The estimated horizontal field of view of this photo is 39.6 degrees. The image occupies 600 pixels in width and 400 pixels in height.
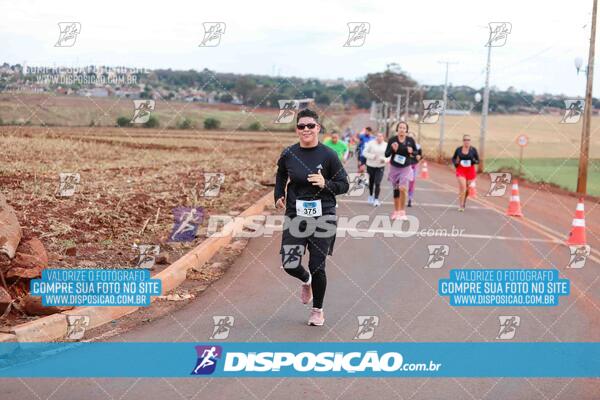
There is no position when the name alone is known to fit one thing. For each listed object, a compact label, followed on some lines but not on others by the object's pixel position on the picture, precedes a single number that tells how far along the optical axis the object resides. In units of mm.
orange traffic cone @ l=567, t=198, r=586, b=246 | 13719
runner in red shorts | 18219
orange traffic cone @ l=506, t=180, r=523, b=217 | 18219
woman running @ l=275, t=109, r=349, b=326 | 7492
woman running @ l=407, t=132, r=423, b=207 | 16397
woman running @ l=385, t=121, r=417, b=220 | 16031
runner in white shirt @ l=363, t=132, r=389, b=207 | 17828
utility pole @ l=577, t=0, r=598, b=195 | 28455
